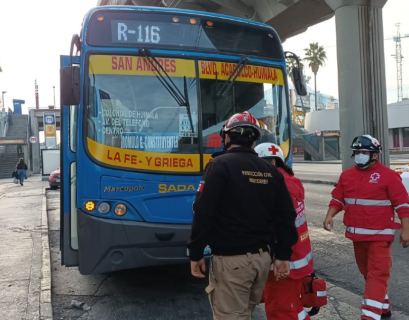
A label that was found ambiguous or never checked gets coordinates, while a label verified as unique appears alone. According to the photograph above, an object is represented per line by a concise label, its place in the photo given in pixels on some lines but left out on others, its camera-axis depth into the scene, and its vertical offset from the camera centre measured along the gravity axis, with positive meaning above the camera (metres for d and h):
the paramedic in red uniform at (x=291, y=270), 3.10 -0.78
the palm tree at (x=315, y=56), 64.69 +17.07
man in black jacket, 2.58 -0.34
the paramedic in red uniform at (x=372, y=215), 3.68 -0.47
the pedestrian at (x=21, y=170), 26.73 +0.28
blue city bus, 4.36 +0.51
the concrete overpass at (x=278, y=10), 11.28 +4.37
